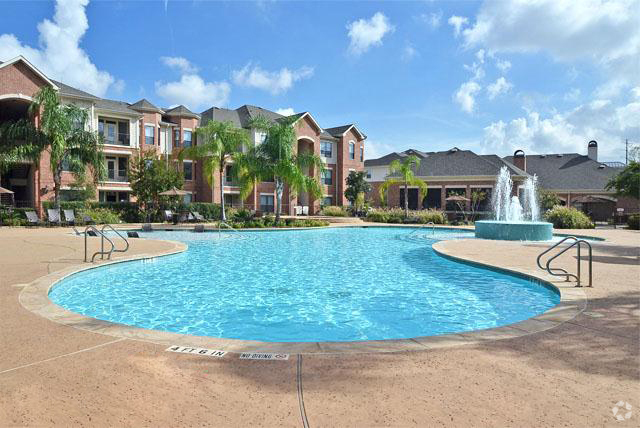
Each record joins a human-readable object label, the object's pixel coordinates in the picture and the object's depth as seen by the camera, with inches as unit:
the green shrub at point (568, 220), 1155.9
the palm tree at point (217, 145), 1220.5
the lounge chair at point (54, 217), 1042.7
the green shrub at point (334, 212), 1592.0
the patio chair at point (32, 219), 1021.8
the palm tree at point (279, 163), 1143.6
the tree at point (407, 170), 1406.3
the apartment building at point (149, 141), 1184.2
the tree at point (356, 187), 1754.4
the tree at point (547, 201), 1374.3
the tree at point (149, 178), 1216.8
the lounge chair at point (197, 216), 1253.7
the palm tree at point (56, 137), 1056.8
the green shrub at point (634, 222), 1171.9
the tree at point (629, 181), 1258.6
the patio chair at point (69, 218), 1066.1
